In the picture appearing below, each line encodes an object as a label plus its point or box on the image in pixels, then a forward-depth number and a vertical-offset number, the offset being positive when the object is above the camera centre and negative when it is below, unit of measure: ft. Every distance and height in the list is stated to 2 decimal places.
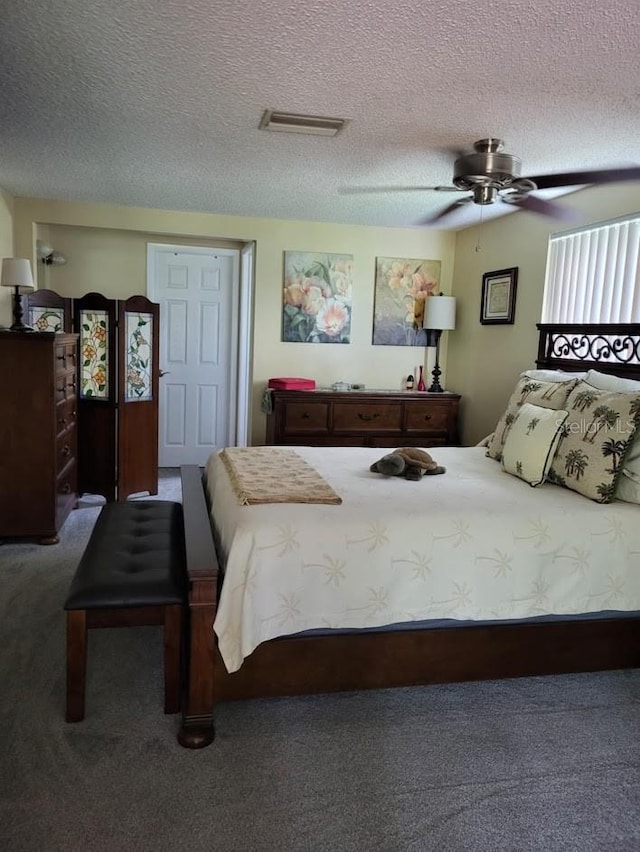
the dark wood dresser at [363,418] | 16.58 -2.09
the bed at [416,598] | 6.93 -2.96
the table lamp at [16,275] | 13.00 +1.03
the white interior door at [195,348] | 19.07 -0.46
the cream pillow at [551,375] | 11.48 -0.52
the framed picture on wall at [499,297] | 15.55 +1.20
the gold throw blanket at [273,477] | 8.08 -2.01
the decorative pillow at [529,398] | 10.48 -0.88
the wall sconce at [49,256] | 17.03 +1.92
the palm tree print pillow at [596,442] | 8.65 -1.31
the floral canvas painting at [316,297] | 17.83 +1.13
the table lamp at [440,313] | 17.78 +0.81
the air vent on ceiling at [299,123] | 9.43 +3.21
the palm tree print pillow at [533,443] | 9.46 -1.47
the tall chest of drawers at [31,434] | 12.00 -2.06
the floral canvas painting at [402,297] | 18.37 +1.26
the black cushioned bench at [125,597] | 6.80 -2.83
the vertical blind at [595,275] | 11.67 +1.44
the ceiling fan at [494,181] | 9.47 +2.41
